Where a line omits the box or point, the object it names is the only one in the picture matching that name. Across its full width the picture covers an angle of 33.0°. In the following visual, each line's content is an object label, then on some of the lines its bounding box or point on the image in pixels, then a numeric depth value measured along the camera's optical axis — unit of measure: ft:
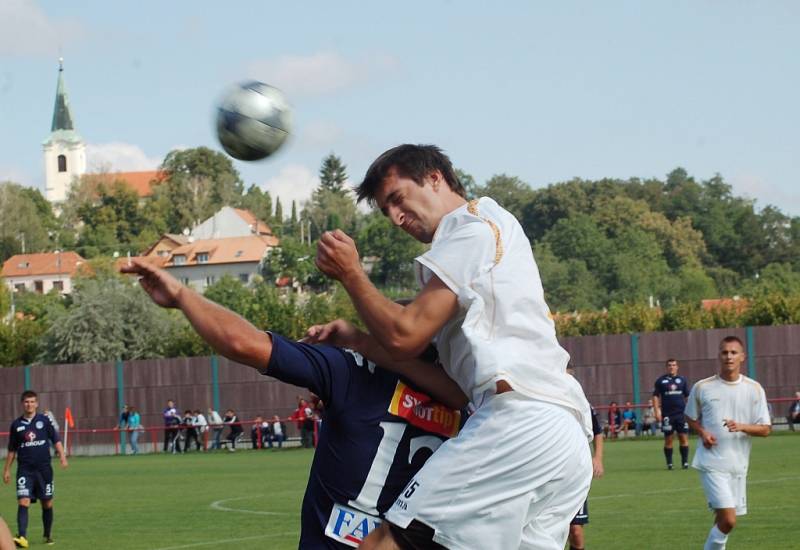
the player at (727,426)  40.91
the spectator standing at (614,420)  133.39
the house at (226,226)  469.98
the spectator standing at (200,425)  147.74
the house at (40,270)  485.93
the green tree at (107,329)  209.77
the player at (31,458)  58.18
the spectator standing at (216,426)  149.48
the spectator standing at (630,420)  138.10
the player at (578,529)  41.34
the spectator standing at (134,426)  150.31
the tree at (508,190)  473.71
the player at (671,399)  87.56
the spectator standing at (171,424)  148.66
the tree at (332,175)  592.19
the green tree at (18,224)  453.99
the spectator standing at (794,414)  125.90
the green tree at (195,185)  482.69
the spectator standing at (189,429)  149.48
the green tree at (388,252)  351.05
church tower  647.15
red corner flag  156.48
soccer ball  20.83
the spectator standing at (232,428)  149.13
